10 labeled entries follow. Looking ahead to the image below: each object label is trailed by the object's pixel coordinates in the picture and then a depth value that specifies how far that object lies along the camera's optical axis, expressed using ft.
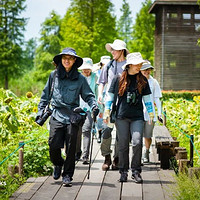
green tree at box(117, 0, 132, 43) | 271.90
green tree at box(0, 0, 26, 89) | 135.13
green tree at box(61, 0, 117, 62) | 119.44
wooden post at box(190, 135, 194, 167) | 22.96
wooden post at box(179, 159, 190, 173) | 21.27
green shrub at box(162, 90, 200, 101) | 100.22
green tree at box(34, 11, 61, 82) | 163.22
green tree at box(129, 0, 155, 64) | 148.25
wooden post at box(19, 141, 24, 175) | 22.09
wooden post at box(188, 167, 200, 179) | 18.79
